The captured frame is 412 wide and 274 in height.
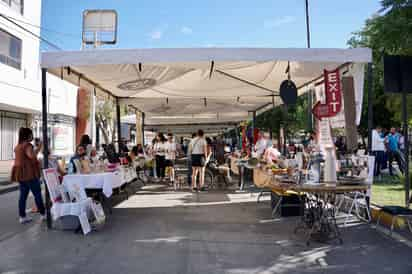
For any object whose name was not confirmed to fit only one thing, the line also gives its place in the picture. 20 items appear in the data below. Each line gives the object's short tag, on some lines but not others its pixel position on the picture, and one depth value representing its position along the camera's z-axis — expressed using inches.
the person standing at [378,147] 468.8
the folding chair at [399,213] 197.9
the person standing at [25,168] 242.5
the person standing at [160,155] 482.6
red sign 250.8
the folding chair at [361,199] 233.3
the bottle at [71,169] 256.8
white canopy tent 226.8
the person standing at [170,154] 480.1
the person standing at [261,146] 366.3
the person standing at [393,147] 460.3
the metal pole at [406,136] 239.6
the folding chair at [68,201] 221.5
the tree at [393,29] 309.0
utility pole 708.7
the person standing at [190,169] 416.3
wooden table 182.9
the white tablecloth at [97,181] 243.9
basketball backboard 728.8
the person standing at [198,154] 397.1
